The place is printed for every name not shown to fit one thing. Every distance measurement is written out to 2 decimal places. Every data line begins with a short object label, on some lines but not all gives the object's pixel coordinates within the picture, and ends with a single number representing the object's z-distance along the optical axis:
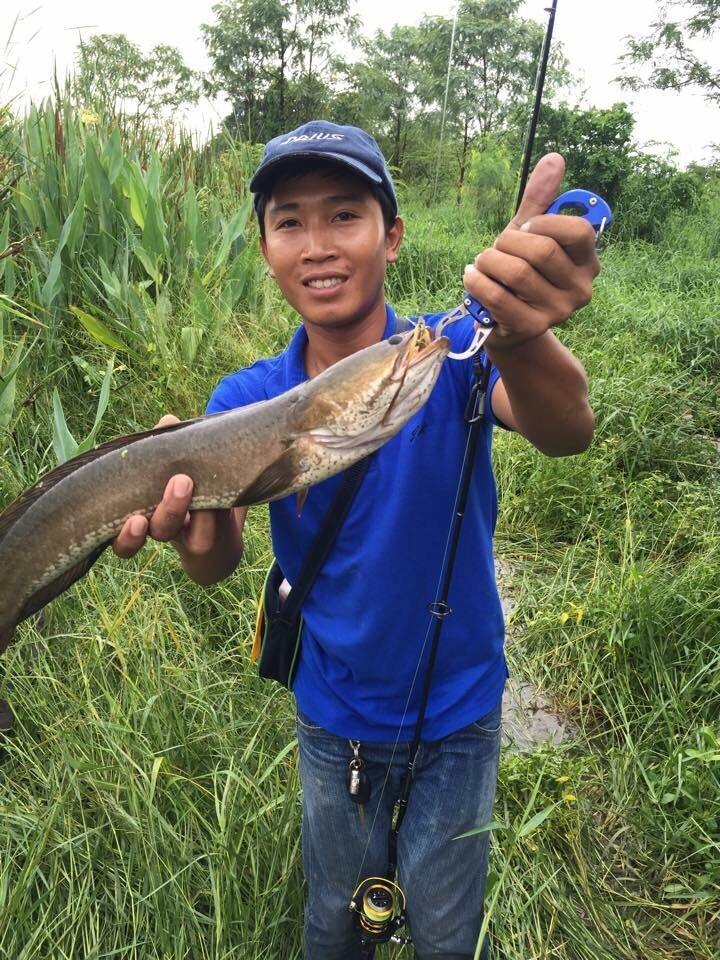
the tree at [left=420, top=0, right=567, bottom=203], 24.84
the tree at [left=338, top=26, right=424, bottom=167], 26.03
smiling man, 1.55
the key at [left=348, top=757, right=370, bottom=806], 1.66
